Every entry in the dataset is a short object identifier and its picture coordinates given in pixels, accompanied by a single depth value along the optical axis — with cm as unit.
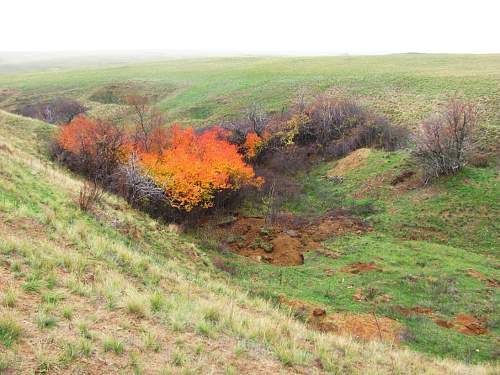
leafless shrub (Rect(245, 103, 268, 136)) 4172
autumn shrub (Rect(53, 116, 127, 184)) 2806
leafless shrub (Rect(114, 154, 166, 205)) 2517
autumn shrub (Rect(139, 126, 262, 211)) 2752
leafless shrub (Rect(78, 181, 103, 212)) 1717
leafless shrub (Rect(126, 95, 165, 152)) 3291
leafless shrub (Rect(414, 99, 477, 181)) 2884
